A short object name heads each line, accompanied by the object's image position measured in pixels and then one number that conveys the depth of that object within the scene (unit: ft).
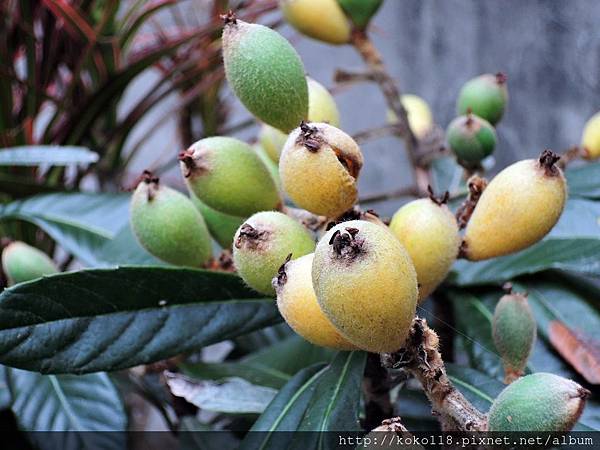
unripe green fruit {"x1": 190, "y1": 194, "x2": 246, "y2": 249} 1.77
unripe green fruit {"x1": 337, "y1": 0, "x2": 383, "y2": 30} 2.15
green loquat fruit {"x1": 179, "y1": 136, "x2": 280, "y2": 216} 1.48
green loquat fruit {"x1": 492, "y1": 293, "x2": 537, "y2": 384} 1.45
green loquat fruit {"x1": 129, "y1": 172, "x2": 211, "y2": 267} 1.60
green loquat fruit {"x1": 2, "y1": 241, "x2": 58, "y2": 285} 2.10
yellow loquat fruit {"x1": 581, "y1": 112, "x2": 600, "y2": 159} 2.46
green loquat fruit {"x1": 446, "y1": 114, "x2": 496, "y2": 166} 1.98
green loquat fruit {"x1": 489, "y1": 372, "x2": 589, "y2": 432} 1.03
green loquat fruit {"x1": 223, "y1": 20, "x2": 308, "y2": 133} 1.45
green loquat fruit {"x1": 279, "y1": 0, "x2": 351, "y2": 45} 2.16
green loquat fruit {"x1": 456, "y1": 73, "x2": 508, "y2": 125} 2.15
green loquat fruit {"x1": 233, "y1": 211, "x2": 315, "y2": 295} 1.33
